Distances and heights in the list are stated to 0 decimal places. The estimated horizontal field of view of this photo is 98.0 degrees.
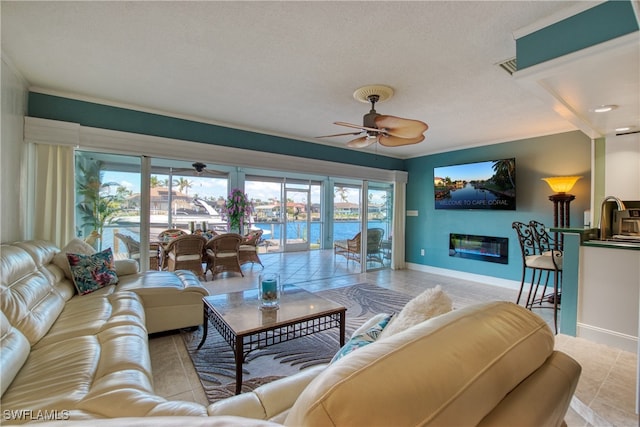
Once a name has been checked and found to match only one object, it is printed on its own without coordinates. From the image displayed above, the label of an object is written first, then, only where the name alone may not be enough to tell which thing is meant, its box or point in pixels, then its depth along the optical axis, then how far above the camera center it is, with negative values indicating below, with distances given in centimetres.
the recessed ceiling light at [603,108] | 241 +96
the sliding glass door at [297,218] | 852 -15
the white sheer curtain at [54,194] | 289 +18
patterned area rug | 202 -123
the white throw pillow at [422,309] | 106 -37
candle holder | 223 -64
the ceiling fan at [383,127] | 244 +80
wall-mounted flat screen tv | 447 +53
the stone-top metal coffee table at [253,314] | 187 -78
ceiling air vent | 221 +123
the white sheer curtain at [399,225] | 607 -23
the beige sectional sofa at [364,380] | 51 -42
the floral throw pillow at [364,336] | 115 -54
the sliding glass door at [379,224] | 583 -21
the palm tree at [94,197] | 331 +17
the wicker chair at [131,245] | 360 -44
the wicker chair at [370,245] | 582 -68
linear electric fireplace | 467 -58
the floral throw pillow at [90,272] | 254 -58
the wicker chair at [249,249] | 557 -73
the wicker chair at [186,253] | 459 -69
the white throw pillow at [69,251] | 257 -40
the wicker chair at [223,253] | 495 -74
